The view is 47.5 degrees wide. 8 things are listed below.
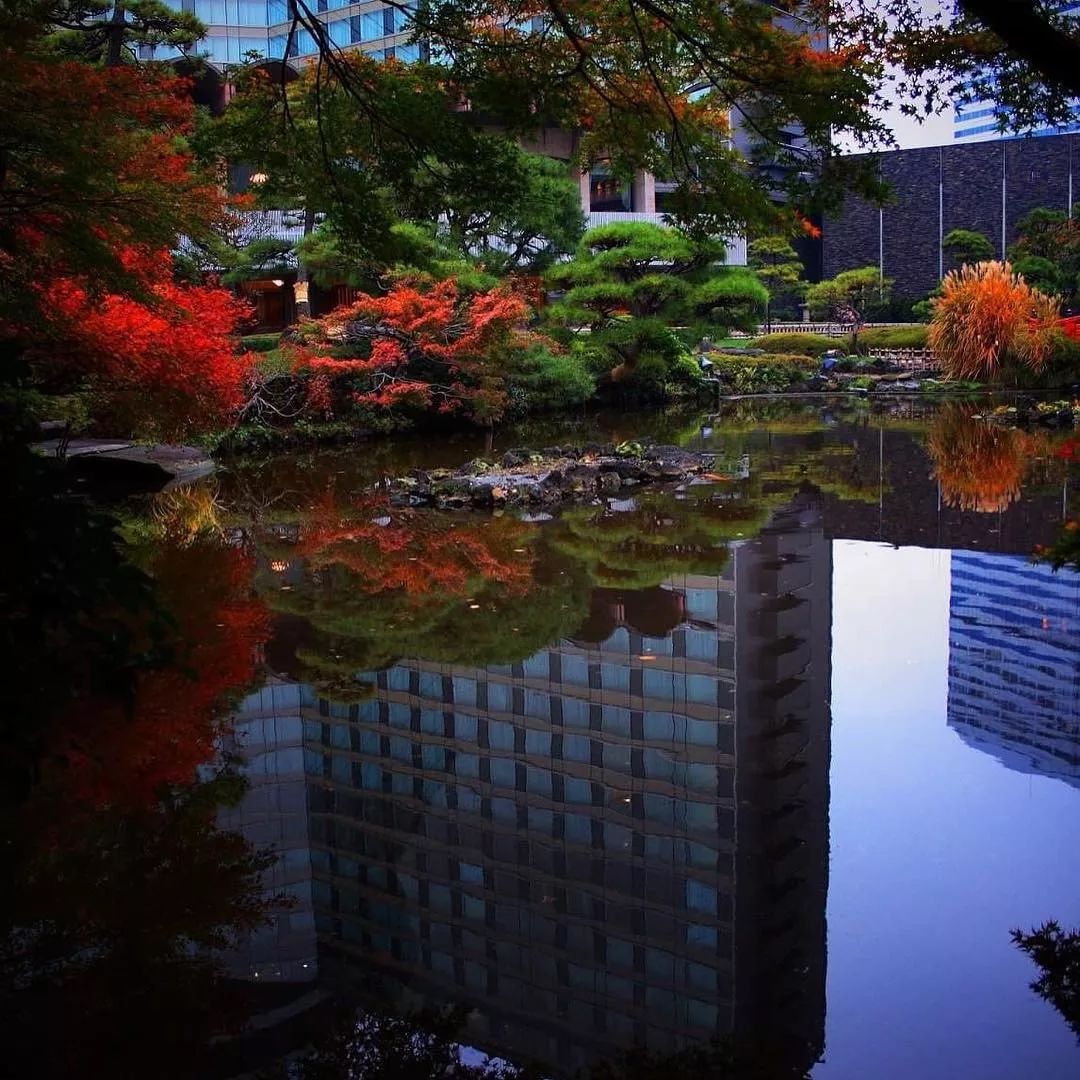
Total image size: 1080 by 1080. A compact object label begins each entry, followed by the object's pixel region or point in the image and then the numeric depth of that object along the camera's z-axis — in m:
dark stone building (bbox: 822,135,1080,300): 42.75
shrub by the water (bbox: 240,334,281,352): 28.12
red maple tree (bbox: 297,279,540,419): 22.28
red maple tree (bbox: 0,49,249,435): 10.52
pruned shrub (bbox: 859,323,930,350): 38.59
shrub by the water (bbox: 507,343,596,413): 24.91
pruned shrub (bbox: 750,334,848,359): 39.97
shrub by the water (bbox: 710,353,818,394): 34.84
